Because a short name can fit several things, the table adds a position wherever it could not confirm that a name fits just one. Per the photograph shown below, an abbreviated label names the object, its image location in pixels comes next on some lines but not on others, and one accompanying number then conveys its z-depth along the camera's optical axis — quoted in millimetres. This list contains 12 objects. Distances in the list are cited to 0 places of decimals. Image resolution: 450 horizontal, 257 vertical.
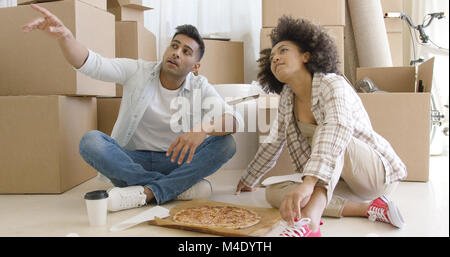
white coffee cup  1200
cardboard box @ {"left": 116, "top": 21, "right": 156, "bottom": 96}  2414
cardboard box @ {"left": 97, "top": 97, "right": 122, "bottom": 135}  2199
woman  1039
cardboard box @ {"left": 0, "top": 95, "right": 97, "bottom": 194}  1716
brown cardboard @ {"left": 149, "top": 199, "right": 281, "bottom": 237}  1104
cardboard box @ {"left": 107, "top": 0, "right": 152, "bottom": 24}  2438
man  1436
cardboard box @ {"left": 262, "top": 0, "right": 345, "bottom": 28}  2369
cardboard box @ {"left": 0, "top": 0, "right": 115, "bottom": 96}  1745
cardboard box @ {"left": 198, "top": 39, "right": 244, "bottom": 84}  2658
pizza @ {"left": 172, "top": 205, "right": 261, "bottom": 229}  1171
